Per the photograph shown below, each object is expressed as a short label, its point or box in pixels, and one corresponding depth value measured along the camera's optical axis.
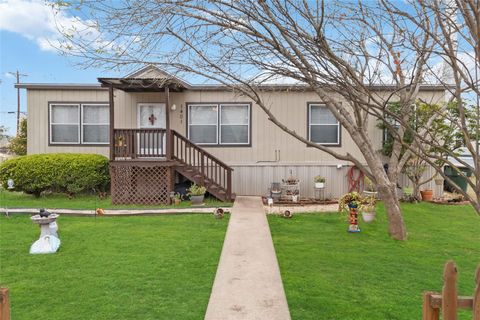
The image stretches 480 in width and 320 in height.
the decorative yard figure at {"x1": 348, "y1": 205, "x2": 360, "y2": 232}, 7.37
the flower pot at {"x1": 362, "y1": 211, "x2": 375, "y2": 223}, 8.12
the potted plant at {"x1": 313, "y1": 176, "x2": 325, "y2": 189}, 11.65
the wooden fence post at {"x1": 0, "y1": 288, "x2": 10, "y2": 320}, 2.31
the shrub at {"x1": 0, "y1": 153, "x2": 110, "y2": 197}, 11.08
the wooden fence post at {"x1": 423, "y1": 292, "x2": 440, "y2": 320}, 2.27
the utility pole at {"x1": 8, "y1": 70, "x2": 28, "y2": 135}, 16.12
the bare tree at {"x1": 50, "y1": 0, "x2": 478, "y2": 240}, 3.55
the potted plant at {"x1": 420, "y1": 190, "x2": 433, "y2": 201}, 11.61
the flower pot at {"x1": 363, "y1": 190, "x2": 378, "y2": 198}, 11.20
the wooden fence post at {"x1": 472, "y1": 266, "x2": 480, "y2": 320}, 2.08
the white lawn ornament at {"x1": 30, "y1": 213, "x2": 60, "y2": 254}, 5.75
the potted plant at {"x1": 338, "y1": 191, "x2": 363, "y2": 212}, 7.61
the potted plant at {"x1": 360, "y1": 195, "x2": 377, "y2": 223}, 8.02
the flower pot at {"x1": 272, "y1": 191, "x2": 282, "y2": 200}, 11.27
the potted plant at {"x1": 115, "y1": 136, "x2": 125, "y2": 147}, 10.98
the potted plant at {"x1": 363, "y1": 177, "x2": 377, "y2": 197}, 11.42
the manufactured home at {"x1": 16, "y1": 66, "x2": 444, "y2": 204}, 12.12
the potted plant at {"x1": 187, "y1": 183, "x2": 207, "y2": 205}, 10.52
